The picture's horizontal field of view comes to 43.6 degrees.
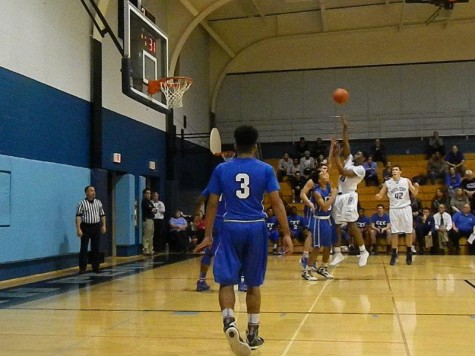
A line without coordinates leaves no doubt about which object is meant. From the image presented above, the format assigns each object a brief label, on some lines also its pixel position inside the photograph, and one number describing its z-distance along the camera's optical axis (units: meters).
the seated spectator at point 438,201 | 17.41
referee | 11.75
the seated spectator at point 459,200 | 17.29
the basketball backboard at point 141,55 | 10.70
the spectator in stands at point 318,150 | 22.27
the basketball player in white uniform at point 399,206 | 11.98
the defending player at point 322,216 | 9.38
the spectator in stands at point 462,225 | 16.55
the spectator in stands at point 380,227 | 17.03
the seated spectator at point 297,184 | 20.81
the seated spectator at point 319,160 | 21.20
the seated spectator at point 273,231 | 17.67
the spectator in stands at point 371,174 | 20.94
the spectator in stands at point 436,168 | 20.69
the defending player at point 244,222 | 4.73
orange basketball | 9.49
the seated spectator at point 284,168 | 21.93
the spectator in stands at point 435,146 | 22.02
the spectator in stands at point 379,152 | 22.42
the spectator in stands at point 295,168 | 21.72
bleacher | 20.27
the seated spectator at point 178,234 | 18.05
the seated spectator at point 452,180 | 19.12
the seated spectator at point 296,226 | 17.33
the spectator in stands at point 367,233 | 17.12
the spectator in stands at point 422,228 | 16.88
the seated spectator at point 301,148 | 22.75
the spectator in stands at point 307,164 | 21.25
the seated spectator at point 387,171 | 19.45
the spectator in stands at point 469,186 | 17.78
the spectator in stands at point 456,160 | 20.42
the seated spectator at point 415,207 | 17.08
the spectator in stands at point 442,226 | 16.48
